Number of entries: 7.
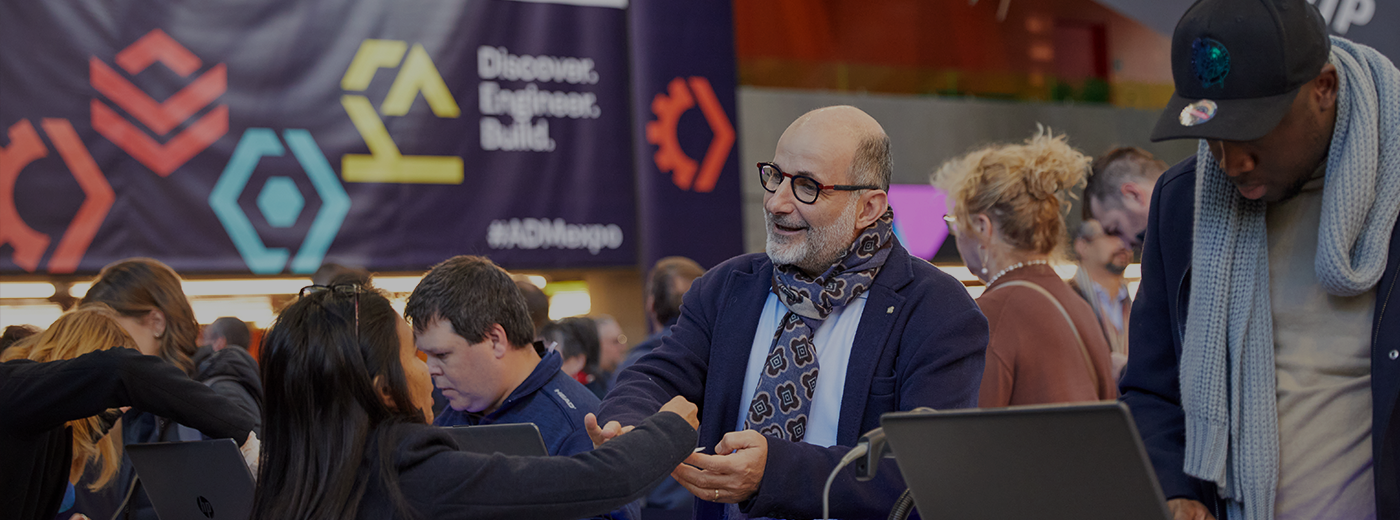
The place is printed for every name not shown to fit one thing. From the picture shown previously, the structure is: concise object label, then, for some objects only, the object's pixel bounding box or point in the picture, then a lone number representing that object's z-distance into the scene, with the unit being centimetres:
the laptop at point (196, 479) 386
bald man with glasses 341
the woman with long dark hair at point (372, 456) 345
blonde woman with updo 415
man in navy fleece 420
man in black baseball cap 309
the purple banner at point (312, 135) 966
